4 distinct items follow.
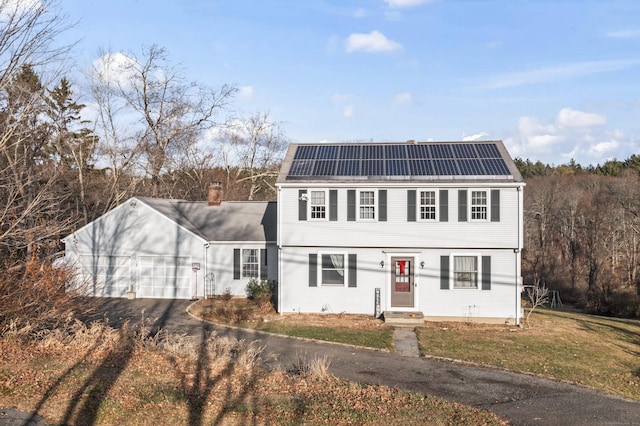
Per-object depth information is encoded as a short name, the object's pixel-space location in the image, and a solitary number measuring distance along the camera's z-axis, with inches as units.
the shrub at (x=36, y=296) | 541.9
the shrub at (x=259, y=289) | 1013.8
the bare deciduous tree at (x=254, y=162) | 2092.8
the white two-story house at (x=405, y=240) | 885.2
